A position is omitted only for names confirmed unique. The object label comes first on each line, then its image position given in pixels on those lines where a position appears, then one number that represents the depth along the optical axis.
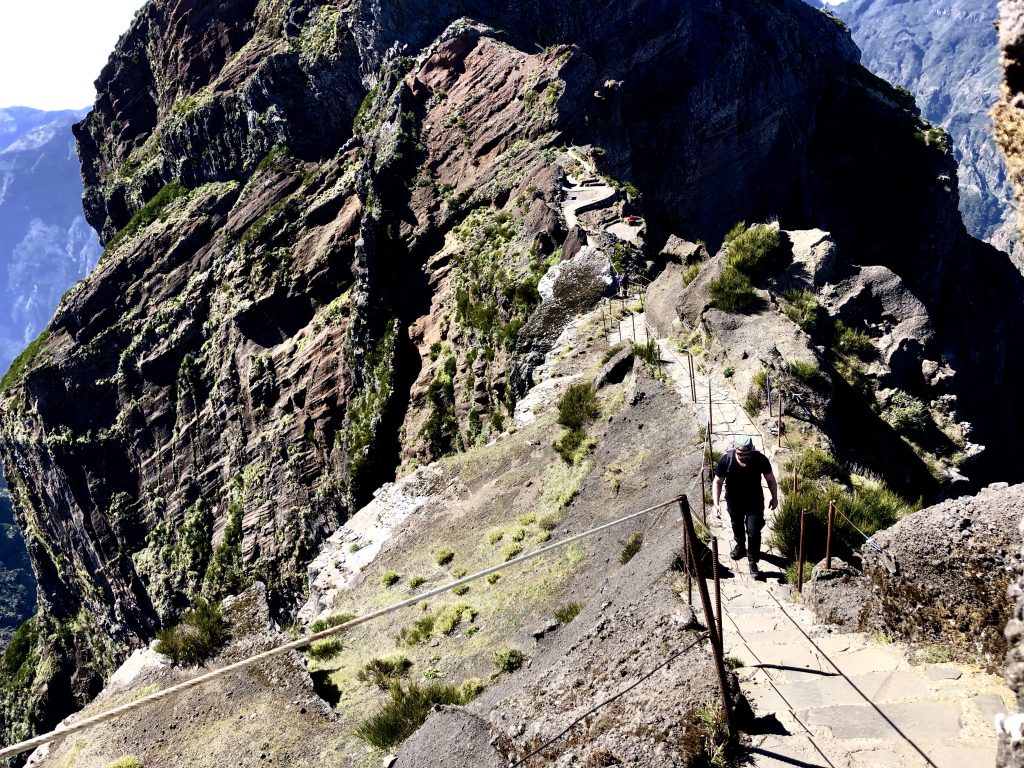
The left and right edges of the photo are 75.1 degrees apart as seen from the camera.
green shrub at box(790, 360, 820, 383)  12.34
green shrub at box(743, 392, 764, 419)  11.98
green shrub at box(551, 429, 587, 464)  14.93
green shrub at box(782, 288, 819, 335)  15.19
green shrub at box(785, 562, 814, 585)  7.82
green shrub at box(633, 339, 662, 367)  15.55
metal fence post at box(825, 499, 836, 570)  7.32
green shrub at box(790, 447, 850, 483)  9.65
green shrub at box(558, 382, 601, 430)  15.97
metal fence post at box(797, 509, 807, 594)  7.59
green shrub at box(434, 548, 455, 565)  14.46
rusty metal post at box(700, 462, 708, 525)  9.20
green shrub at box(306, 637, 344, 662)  12.65
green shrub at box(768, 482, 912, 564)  8.24
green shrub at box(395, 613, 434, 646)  11.86
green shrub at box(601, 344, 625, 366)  17.38
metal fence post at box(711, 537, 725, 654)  5.74
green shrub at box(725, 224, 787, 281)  16.94
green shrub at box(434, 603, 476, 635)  11.65
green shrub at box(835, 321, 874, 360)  16.44
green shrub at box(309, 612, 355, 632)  13.59
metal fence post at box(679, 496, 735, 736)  5.25
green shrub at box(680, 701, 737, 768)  5.24
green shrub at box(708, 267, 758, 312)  15.53
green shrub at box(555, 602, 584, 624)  9.15
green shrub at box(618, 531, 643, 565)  9.60
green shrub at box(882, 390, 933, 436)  14.27
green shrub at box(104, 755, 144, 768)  9.84
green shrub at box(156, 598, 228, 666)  12.05
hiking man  8.16
